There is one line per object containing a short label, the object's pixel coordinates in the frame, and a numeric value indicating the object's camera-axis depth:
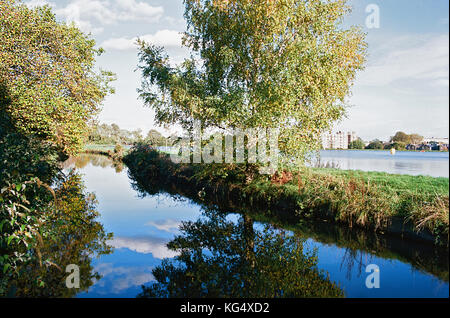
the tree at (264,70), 9.53
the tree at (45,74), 11.45
